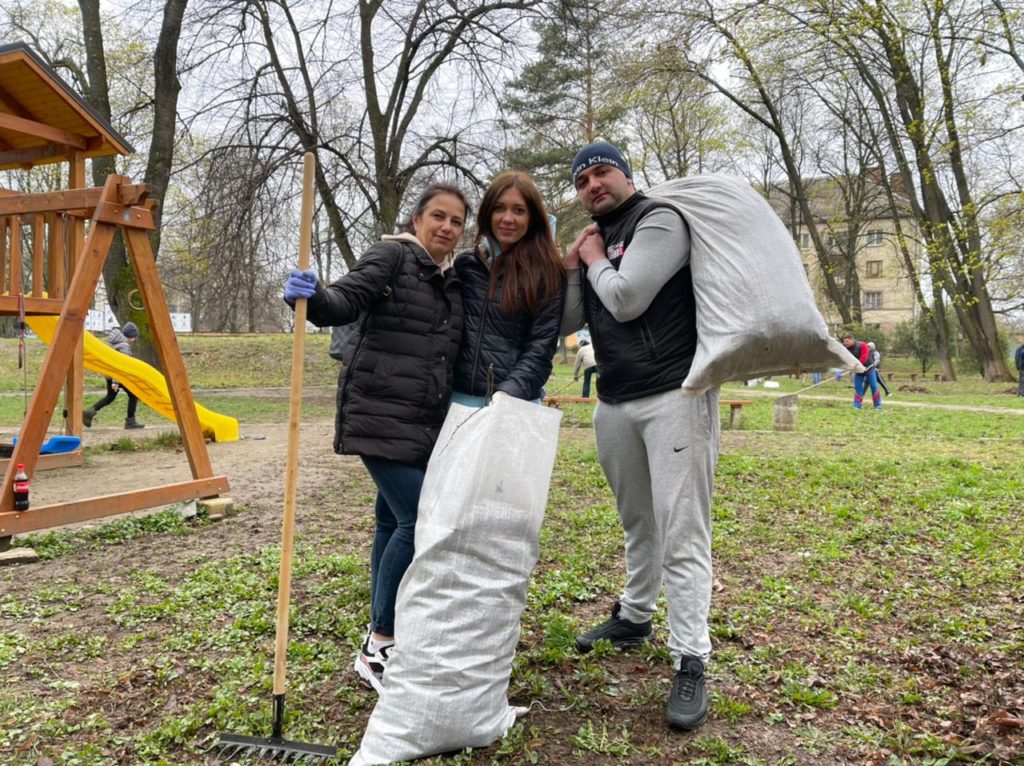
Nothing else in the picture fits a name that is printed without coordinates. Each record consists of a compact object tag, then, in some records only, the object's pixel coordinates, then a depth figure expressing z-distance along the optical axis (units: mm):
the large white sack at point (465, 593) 2150
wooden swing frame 4367
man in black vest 2447
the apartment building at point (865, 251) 27766
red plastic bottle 4238
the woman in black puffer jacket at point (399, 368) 2490
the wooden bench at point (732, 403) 10875
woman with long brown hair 2553
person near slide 10492
